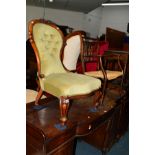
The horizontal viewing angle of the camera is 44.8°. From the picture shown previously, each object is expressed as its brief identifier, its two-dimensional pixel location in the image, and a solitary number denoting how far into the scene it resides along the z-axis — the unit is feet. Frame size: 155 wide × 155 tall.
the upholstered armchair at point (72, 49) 6.27
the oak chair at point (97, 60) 7.06
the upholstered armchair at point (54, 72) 4.66
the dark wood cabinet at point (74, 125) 4.14
